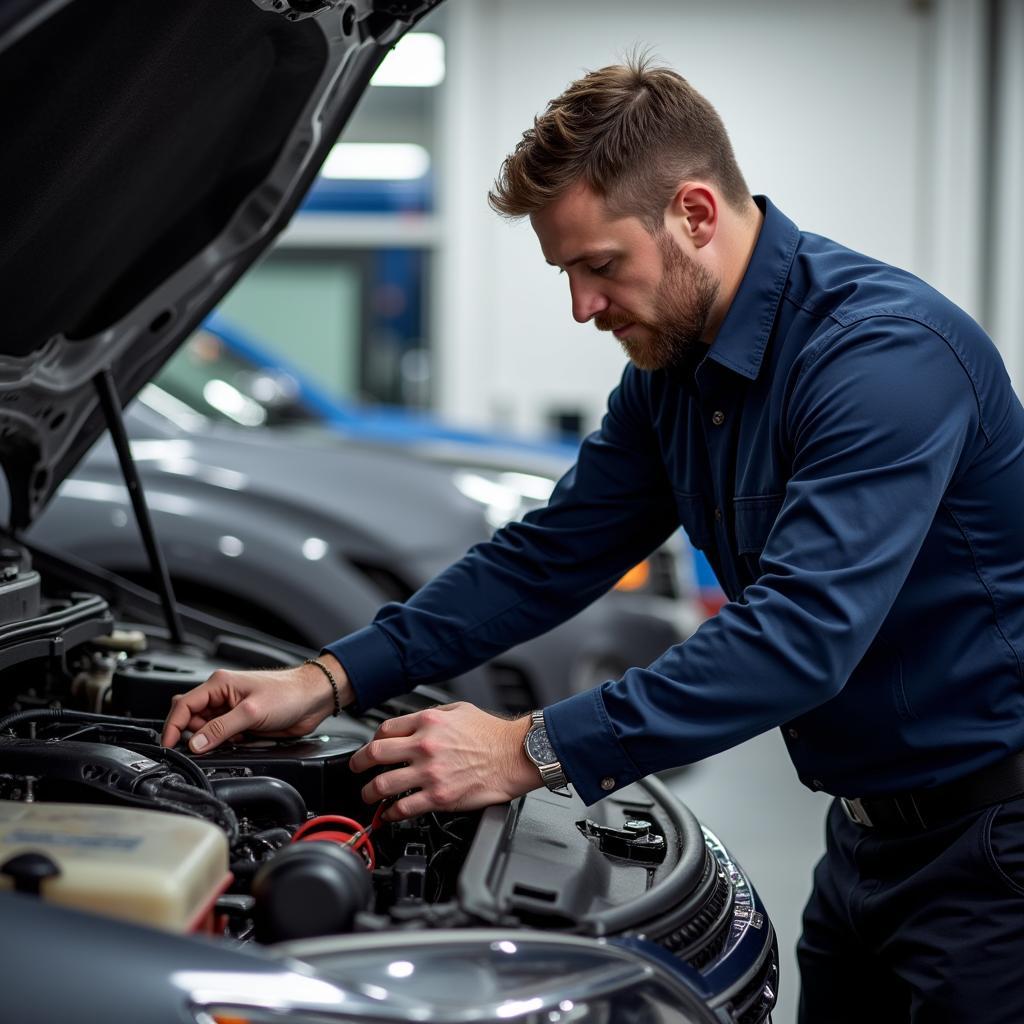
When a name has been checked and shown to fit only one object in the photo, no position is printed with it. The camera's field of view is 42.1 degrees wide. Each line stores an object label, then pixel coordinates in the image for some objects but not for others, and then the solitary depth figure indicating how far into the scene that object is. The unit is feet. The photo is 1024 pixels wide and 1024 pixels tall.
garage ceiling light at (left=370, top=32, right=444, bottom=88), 30.30
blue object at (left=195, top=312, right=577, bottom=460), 15.08
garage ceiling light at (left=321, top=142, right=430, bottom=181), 31.07
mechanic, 4.51
